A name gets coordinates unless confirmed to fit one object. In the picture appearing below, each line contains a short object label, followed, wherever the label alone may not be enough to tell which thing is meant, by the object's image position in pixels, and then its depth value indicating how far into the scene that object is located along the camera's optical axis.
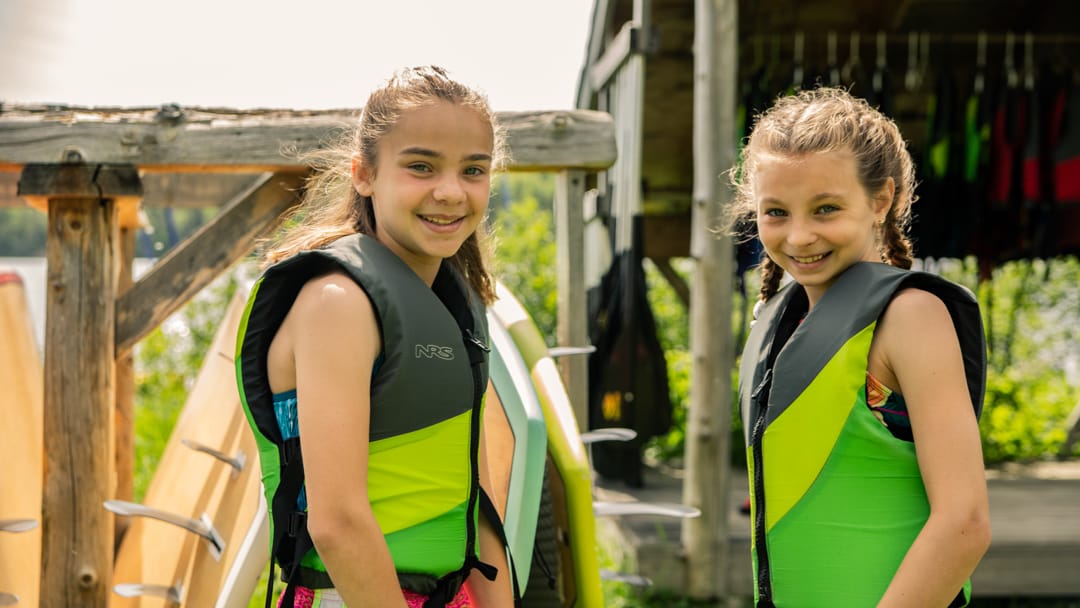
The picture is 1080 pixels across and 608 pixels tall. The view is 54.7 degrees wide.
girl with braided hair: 1.43
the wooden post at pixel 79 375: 2.85
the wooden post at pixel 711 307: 4.23
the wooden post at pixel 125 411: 3.89
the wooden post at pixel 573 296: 3.30
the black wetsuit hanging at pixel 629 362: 5.04
